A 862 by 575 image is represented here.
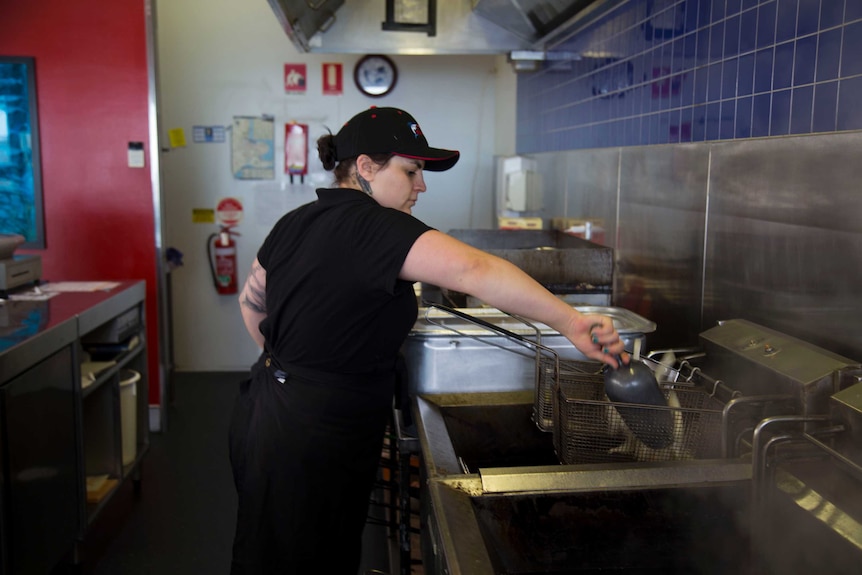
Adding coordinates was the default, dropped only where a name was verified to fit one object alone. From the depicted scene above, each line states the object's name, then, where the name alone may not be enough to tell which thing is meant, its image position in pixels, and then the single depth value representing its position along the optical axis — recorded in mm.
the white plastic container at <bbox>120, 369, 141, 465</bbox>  3445
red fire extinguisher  5492
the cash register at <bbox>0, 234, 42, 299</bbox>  3100
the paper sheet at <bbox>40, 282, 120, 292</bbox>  3426
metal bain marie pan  1779
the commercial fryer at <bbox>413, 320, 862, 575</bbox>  1355
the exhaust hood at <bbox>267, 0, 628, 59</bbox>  3975
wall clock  5473
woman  1658
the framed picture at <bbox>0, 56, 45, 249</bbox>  4078
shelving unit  2260
